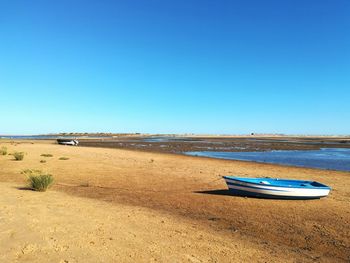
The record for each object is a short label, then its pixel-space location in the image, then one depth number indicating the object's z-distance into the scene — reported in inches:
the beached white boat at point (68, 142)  2471.5
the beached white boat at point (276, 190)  591.2
